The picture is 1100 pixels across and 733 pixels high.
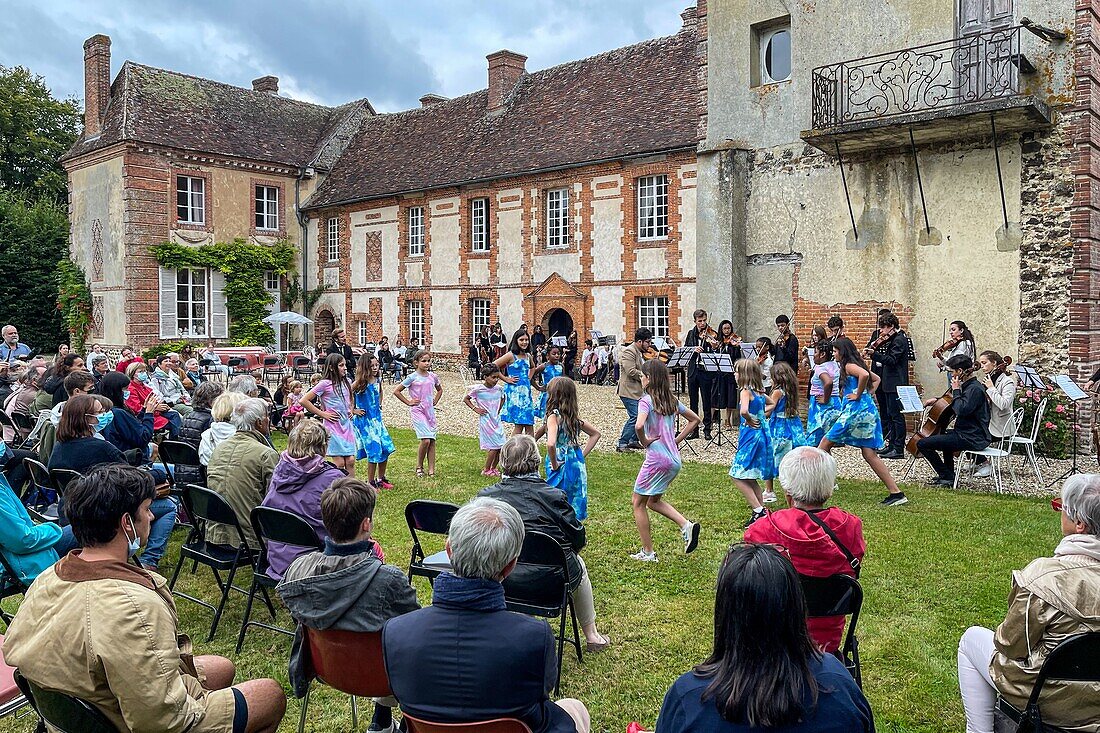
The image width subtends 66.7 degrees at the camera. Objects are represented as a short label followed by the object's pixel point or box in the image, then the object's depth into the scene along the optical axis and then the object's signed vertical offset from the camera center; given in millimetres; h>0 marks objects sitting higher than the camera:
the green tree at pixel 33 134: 38875 +10707
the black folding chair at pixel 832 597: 3629 -1088
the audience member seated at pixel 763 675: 2115 -851
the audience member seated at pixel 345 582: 3443 -952
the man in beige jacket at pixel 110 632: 2682 -896
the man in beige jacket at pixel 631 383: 11898 -474
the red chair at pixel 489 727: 2688 -1213
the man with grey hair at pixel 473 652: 2697 -979
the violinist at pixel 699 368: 14016 -295
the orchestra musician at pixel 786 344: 13516 +63
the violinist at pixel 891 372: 12062 -376
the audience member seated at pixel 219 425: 6891 -579
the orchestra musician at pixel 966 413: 9195 -744
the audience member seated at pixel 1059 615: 2959 -969
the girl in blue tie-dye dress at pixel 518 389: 10520 -482
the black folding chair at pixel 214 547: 5070 -1277
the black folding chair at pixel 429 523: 4578 -992
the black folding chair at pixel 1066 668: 2834 -1127
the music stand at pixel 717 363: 12398 -214
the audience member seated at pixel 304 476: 5184 -774
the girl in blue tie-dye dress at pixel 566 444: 6449 -723
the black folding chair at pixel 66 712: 2707 -1161
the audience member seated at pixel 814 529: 3795 -839
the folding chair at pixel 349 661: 3479 -1300
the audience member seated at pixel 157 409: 9617 -590
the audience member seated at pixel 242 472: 5570 -802
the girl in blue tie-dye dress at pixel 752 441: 7809 -867
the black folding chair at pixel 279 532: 4465 -974
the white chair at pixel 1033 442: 9492 -1117
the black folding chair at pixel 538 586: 4305 -1232
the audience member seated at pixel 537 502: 4602 -839
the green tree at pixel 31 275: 33219 +3304
